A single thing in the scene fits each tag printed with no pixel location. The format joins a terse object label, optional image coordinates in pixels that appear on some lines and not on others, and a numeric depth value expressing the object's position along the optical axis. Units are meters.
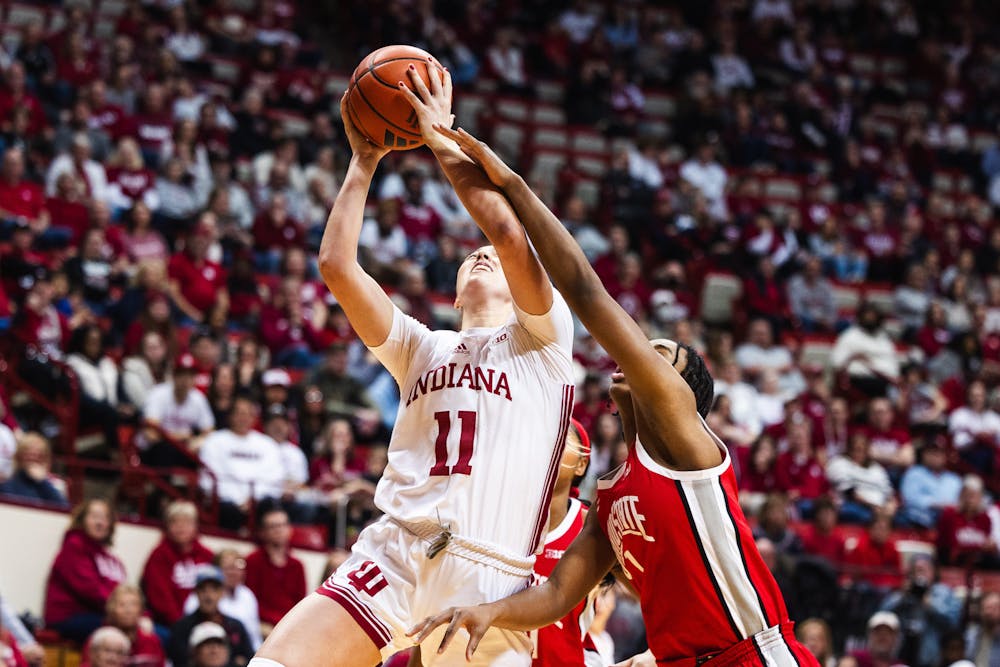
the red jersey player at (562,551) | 5.25
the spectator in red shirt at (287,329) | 12.59
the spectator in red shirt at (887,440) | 13.68
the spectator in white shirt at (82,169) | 13.12
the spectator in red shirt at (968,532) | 12.24
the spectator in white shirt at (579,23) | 20.98
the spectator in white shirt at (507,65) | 19.41
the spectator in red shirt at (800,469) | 12.62
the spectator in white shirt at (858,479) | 12.52
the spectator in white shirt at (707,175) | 18.53
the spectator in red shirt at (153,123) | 14.58
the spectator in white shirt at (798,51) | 22.00
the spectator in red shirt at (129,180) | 13.56
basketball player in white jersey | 4.59
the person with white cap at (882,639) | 9.84
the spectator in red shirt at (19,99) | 13.62
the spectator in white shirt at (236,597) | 9.30
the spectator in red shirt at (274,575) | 9.65
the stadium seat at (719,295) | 16.72
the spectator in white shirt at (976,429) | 14.24
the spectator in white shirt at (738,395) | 13.66
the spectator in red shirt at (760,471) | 12.46
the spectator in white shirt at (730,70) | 21.06
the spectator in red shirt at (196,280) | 12.47
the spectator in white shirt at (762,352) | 15.23
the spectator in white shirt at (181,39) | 16.55
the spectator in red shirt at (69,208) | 12.66
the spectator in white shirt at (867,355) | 15.28
